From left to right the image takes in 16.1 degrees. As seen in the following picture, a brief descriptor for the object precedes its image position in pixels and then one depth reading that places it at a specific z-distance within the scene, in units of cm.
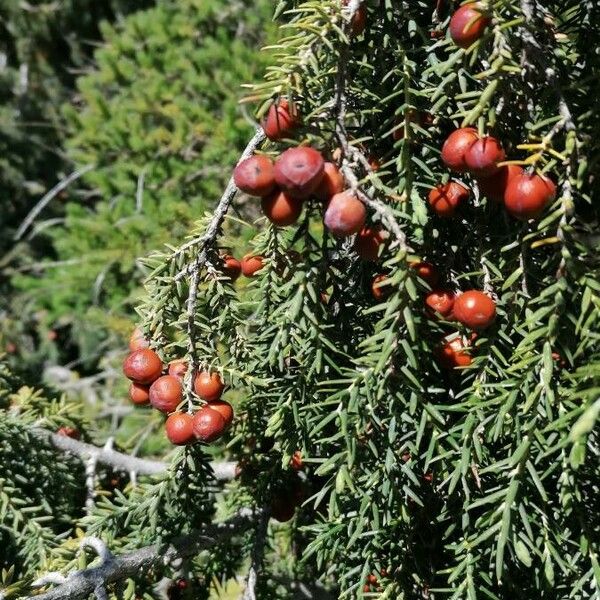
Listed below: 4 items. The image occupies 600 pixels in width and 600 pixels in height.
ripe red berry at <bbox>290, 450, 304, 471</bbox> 62
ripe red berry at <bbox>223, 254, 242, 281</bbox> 58
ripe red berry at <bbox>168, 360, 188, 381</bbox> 56
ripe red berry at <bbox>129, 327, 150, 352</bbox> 57
